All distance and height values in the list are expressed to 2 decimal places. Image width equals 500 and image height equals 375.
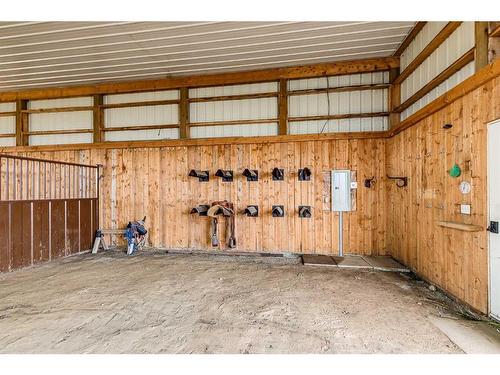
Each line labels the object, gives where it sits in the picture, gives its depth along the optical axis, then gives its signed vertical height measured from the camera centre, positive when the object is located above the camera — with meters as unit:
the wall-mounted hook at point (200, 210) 5.39 -0.47
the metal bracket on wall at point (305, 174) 5.15 +0.24
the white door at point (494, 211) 2.36 -0.23
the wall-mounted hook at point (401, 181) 4.28 +0.08
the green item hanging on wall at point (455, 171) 2.88 +0.17
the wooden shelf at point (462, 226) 2.54 -0.41
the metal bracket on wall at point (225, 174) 5.40 +0.25
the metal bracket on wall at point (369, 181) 5.07 +0.09
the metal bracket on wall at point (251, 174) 5.28 +0.25
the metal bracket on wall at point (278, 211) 5.22 -0.48
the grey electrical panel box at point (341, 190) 4.99 -0.07
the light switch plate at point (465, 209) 2.73 -0.24
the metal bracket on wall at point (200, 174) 5.39 +0.25
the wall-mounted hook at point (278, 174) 5.24 +0.24
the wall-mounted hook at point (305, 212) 5.15 -0.50
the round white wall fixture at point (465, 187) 2.72 -0.01
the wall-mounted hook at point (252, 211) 5.29 -0.49
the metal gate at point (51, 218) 4.17 -0.57
